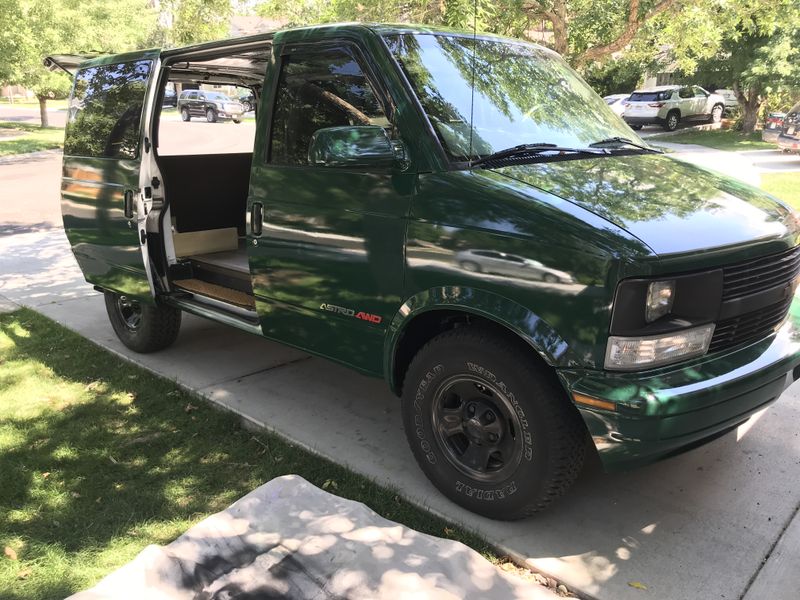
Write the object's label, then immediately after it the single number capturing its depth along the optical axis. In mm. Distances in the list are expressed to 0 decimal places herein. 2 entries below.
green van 2658
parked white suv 29062
